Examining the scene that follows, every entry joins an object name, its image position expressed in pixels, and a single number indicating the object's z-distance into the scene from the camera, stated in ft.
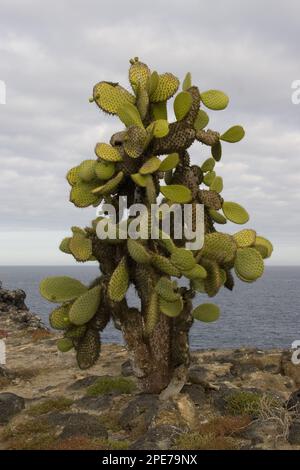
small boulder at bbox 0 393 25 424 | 39.34
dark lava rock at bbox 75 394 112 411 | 40.38
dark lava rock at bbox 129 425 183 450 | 30.22
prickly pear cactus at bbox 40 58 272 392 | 33.73
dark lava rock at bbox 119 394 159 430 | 34.94
